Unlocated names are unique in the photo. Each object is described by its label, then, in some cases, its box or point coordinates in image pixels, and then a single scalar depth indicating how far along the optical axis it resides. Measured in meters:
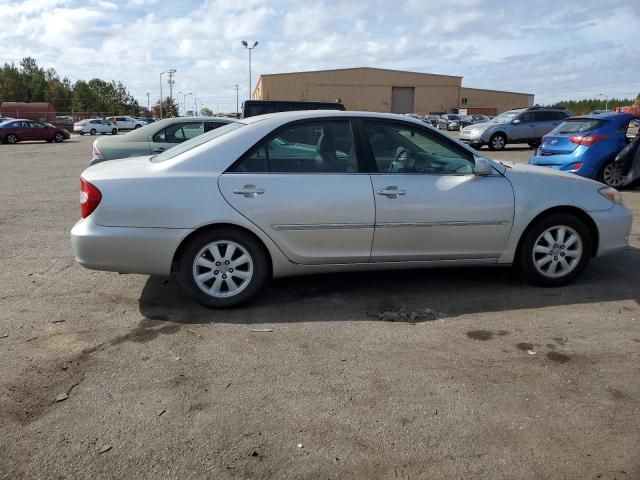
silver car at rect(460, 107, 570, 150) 22.38
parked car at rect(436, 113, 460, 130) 47.94
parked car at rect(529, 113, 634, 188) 10.91
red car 33.56
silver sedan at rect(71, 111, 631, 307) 4.48
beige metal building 75.00
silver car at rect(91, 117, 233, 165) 10.27
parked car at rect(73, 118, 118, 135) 49.50
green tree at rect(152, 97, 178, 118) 91.56
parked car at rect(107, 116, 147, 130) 57.53
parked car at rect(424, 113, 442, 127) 50.36
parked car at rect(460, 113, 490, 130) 44.22
